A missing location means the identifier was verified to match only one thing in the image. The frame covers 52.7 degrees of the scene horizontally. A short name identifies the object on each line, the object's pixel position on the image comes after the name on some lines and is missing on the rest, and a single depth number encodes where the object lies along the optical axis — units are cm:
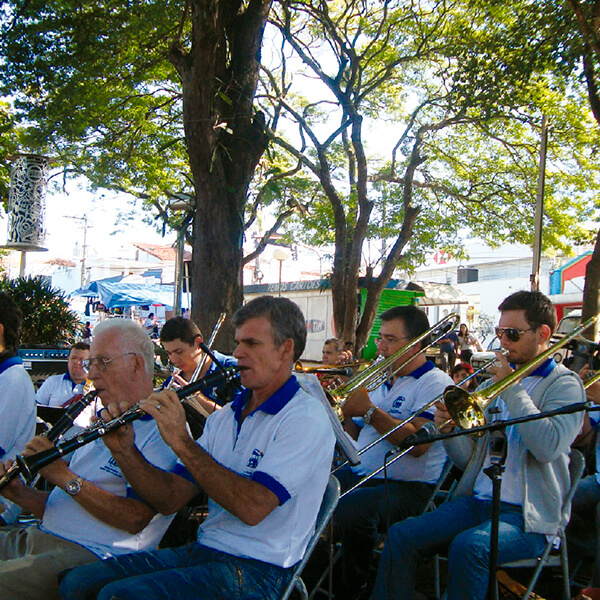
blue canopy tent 2402
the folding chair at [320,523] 218
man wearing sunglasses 266
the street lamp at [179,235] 724
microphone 238
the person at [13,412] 306
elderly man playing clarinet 237
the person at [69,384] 573
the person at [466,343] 1011
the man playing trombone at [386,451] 337
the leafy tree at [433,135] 992
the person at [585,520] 335
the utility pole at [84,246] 4472
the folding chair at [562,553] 269
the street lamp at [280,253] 1706
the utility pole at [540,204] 1095
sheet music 244
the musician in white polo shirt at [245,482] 210
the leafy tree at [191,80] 612
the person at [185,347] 467
